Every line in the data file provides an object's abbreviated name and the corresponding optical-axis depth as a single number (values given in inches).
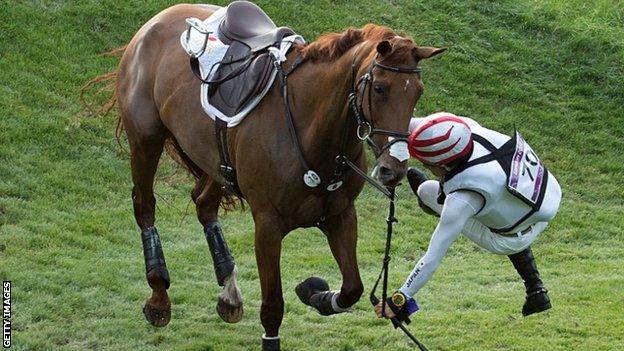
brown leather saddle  458.0
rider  414.0
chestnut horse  382.9
